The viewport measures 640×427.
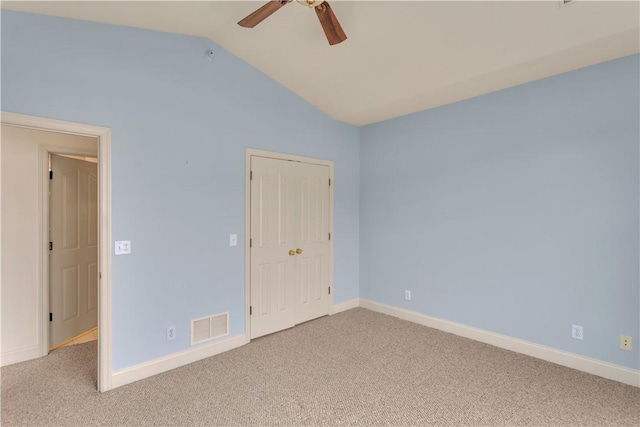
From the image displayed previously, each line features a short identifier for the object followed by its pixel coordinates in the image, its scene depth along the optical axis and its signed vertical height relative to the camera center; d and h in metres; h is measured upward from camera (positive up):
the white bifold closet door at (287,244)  3.43 -0.33
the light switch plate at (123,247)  2.50 -0.24
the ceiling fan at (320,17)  1.89 +1.29
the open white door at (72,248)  3.17 -0.33
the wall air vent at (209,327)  2.95 -1.08
